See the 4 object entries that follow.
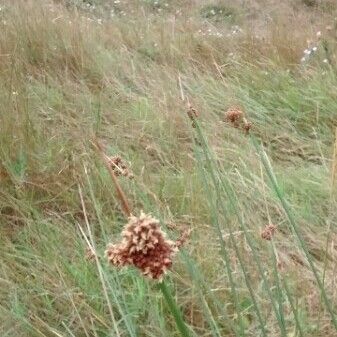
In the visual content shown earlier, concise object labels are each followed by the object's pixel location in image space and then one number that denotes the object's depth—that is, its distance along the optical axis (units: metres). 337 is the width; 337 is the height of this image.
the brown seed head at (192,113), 0.47
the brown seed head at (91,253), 0.47
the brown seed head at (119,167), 0.48
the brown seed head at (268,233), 0.52
